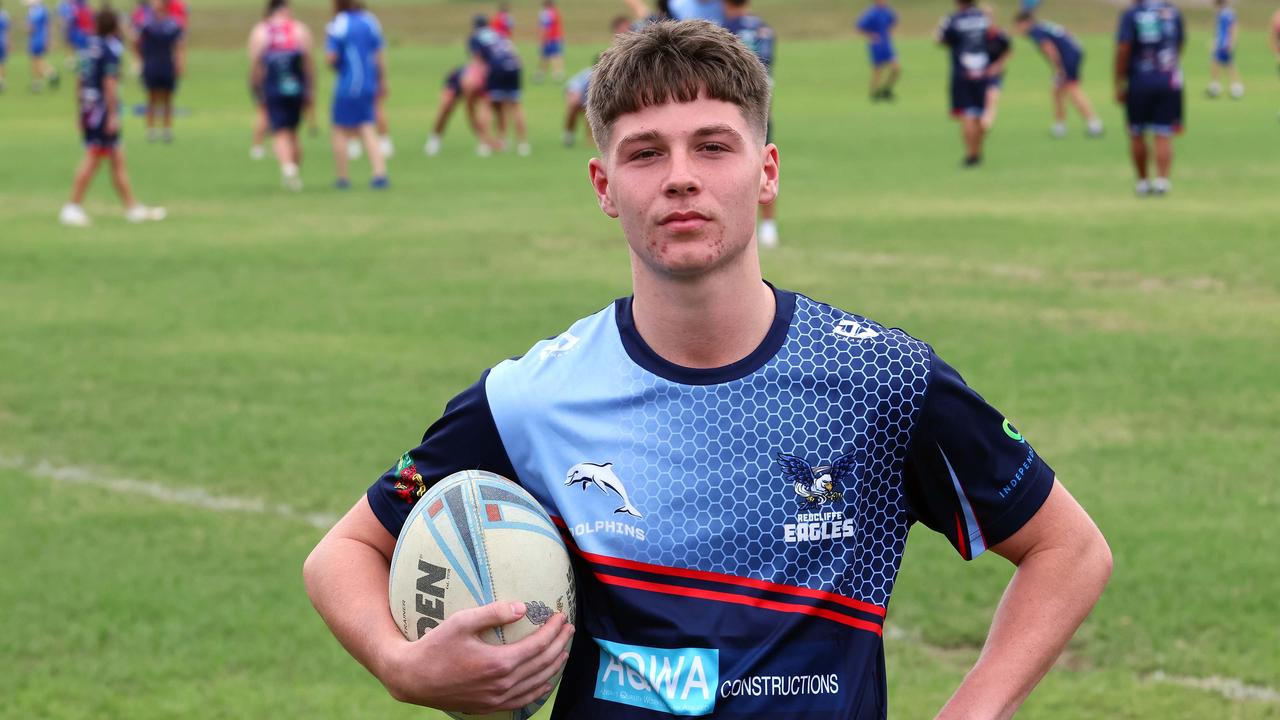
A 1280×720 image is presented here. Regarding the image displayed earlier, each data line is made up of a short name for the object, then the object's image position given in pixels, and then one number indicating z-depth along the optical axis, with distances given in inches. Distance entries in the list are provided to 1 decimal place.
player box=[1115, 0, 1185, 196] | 783.1
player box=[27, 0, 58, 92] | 1963.6
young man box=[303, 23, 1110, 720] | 120.0
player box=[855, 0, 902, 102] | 1695.4
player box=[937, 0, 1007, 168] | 997.2
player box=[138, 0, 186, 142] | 1311.5
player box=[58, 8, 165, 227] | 761.6
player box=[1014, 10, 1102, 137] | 1204.5
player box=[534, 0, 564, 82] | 2048.5
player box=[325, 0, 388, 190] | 936.3
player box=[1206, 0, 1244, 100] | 1614.2
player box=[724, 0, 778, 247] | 600.1
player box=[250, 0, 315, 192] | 947.3
